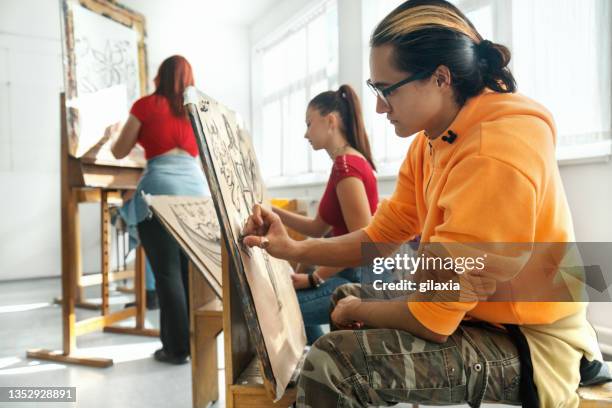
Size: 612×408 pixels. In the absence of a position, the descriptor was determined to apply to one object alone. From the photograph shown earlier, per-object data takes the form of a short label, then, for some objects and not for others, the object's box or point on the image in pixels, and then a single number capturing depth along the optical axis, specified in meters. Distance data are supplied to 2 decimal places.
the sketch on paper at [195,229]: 1.15
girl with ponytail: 1.34
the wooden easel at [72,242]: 2.10
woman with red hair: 2.02
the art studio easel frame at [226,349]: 0.84
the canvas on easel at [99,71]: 2.24
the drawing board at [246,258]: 0.76
